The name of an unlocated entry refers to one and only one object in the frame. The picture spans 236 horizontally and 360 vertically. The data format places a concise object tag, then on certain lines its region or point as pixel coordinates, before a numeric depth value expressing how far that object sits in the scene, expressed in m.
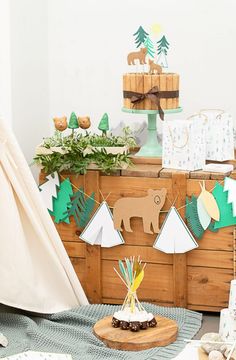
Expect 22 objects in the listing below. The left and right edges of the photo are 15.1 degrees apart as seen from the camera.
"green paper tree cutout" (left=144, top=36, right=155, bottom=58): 4.05
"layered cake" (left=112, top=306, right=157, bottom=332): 3.50
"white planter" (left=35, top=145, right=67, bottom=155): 3.91
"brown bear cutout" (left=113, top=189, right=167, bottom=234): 3.80
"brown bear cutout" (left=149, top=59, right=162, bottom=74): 3.99
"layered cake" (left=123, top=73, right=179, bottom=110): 3.92
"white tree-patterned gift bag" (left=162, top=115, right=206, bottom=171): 3.83
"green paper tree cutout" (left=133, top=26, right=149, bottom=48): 4.05
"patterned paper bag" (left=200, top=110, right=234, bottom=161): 3.93
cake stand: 4.04
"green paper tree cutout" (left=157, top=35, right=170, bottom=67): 4.04
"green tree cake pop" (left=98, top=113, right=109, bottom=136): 4.02
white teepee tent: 3.62
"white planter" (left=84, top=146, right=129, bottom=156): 3.90
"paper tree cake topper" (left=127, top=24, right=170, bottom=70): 4.00
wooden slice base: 3.42
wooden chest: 3.79
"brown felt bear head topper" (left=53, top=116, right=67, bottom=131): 4.01
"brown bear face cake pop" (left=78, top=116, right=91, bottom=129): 4.04
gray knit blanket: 3.39
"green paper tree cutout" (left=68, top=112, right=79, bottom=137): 4.04
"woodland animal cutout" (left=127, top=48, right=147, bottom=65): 4.02
